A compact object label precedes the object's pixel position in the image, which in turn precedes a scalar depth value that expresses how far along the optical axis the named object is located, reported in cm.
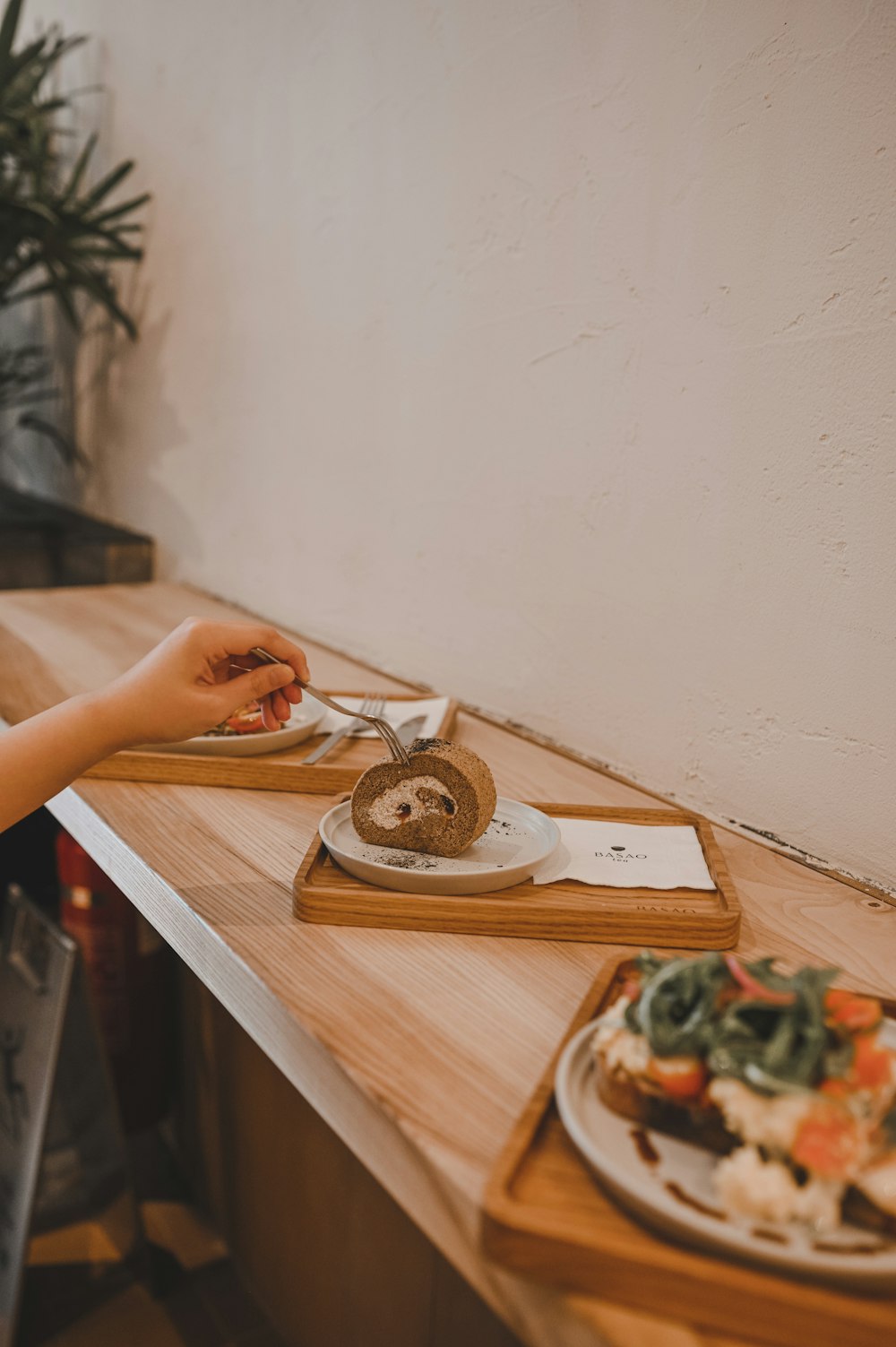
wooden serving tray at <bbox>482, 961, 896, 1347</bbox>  50
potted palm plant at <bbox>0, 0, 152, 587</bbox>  245
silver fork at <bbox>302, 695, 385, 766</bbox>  126
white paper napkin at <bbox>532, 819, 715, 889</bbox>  97
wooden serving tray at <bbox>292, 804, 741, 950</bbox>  89
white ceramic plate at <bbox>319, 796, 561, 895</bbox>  92
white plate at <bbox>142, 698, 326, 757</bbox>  124
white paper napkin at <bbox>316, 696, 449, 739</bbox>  138
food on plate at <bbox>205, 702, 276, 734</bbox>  128
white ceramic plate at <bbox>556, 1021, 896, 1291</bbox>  51
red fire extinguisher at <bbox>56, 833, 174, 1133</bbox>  177
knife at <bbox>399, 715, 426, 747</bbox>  128
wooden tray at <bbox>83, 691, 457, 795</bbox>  122
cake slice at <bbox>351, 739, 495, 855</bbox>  97
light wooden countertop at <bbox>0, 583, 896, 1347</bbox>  62
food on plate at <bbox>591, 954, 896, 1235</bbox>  53
